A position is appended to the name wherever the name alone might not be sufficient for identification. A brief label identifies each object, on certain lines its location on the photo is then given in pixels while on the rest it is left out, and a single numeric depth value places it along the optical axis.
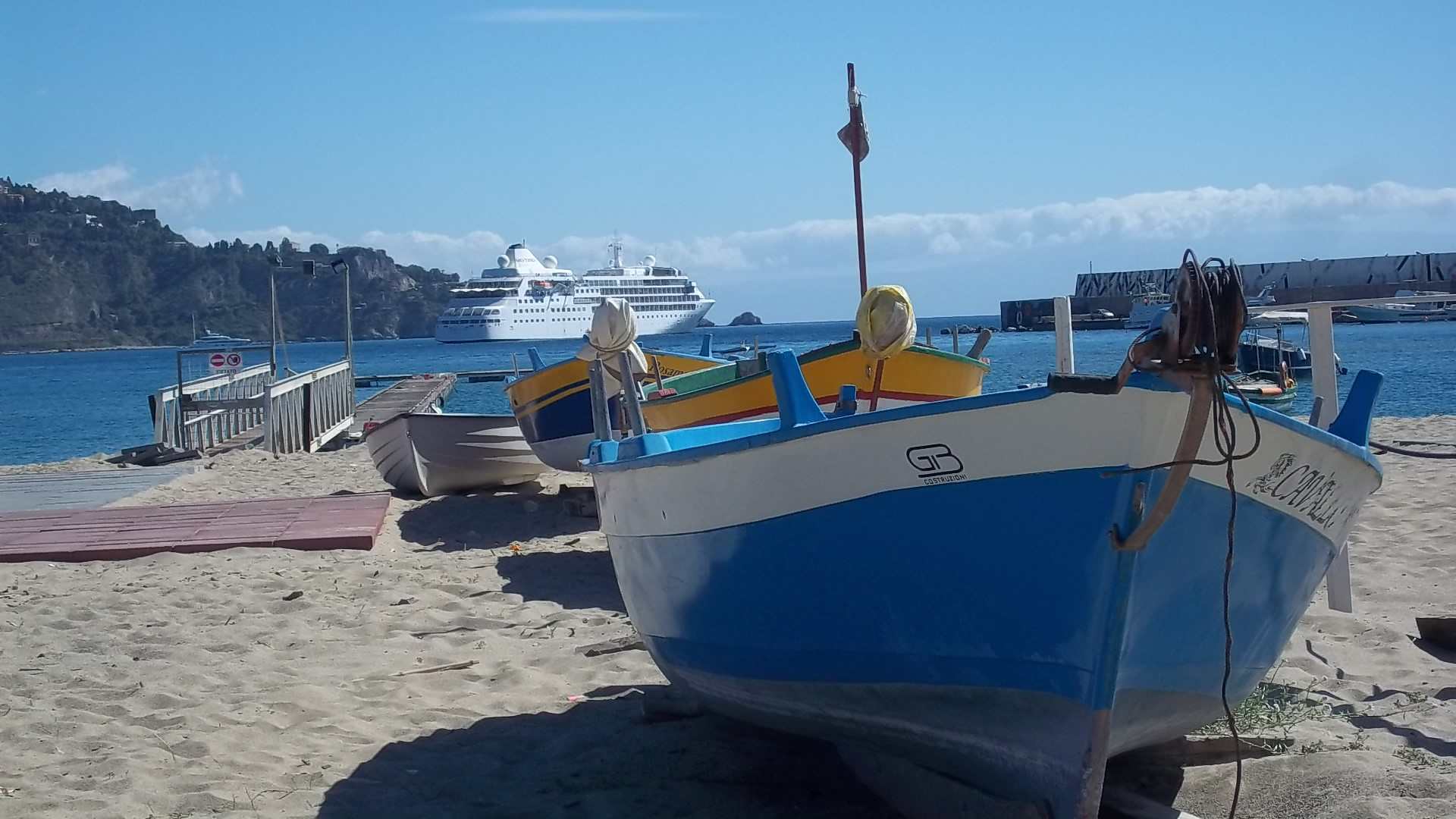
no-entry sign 22.05
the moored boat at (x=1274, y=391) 21.56
